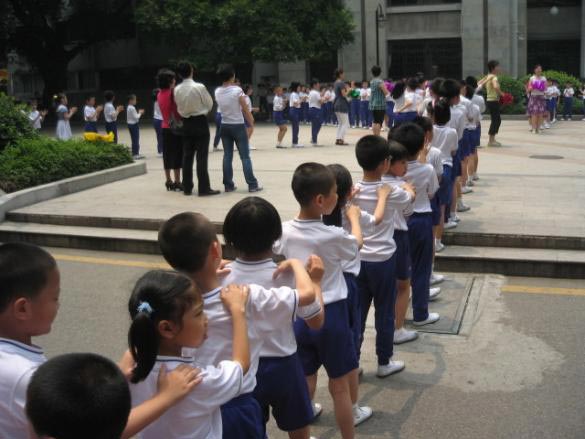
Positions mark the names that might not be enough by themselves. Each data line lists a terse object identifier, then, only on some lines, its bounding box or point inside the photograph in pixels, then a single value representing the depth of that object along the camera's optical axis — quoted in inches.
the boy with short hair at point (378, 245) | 186.7
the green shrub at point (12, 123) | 495.2
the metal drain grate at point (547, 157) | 558.8
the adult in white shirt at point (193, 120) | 407.2
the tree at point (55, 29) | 1288.1
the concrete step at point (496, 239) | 300.8
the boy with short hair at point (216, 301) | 115.8
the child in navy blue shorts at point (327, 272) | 148.6
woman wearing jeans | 422.3
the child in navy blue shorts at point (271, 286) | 127.0
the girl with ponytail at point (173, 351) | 94.3
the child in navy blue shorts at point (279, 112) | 707.4
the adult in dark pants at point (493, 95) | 568.4
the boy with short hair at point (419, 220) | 223.8
